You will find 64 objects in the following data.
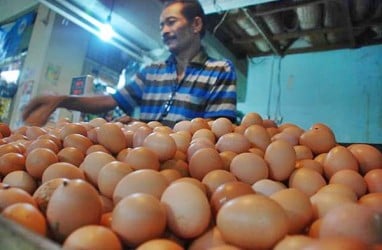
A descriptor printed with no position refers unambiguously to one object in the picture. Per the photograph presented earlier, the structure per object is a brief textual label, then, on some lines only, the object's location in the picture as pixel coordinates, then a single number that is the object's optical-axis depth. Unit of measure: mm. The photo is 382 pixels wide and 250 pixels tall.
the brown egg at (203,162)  723
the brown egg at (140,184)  585
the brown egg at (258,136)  885
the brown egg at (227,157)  768
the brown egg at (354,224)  432
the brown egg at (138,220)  481
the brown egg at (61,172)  644
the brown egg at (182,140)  865
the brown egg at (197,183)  609
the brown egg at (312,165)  771
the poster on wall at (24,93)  3500
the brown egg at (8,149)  782
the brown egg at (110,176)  635
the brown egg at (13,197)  533
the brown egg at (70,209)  489
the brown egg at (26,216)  464
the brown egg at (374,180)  683
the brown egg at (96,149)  806
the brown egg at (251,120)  1067
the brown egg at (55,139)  858
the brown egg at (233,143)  833
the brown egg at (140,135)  871
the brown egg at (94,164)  693
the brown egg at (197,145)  805
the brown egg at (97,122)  1050
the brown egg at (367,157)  789
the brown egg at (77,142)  828
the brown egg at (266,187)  633
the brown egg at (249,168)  704
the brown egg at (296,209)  512
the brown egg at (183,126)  1020
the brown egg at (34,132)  1003
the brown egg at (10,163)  732
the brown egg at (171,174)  673
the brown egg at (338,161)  748
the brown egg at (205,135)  924
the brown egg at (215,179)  638
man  1493
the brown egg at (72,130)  900
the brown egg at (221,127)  974
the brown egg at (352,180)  676
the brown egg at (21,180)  667
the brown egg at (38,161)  690
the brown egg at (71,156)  753
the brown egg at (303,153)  853
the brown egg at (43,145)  778
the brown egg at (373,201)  563
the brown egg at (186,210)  520
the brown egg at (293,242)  415
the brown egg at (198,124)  1015
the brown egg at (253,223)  446
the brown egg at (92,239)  425
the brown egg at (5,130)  1118
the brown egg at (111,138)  835
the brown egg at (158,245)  443
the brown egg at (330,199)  546
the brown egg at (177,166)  748
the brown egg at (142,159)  694
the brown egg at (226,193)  557
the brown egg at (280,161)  735
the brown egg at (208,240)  493
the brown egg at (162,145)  760
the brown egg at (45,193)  562
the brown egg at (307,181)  674
